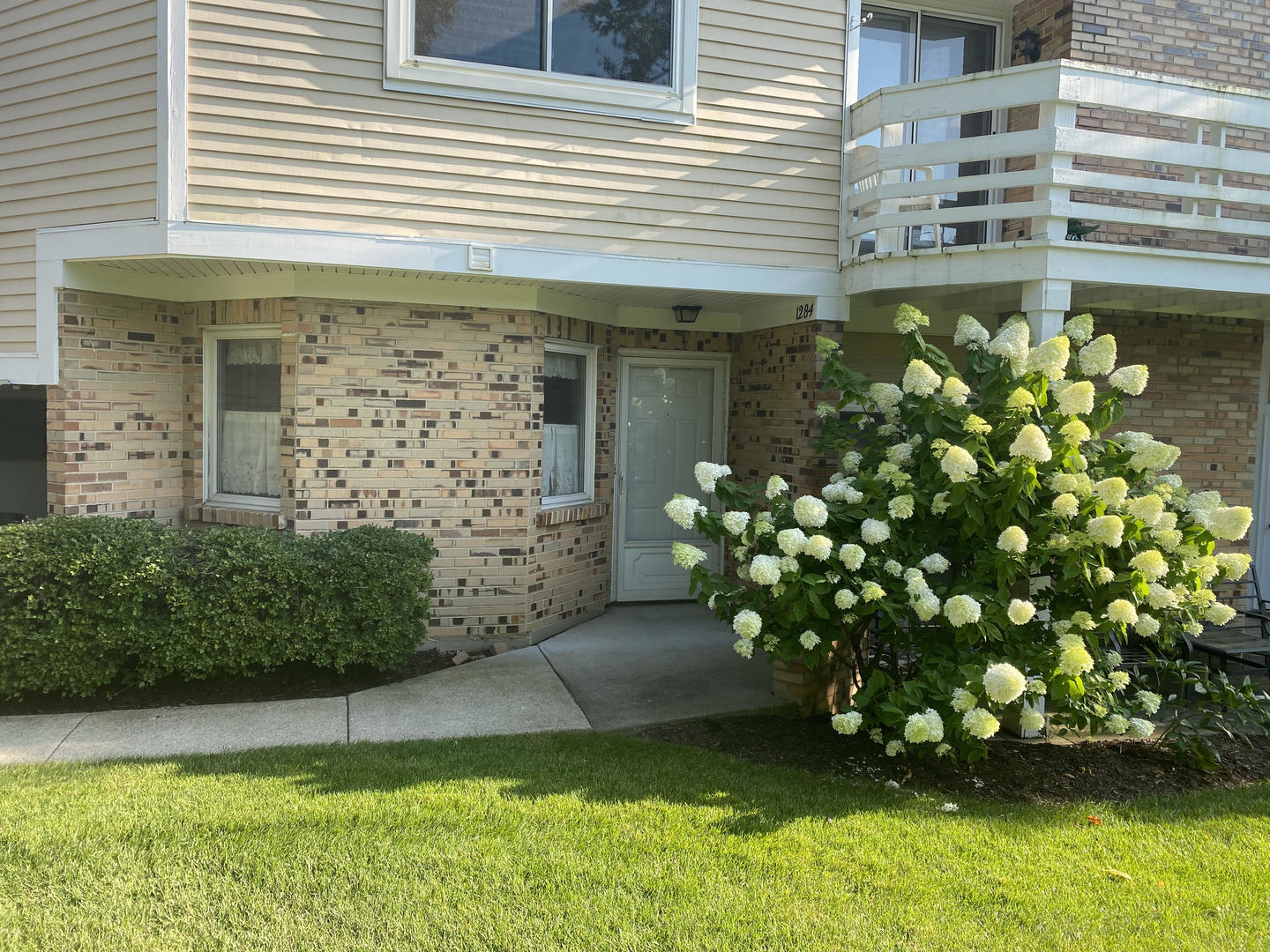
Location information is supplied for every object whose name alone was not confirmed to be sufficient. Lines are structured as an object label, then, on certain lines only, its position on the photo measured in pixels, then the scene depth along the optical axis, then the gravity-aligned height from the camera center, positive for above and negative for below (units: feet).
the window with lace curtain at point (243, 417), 24.32 -0.20
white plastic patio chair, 22.20 +6.23
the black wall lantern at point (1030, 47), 26.66 +11.16
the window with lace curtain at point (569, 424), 25.99 -0.17
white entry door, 28.94 -0.84
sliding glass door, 27.37 +11.17
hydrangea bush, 15.15 -2.20
